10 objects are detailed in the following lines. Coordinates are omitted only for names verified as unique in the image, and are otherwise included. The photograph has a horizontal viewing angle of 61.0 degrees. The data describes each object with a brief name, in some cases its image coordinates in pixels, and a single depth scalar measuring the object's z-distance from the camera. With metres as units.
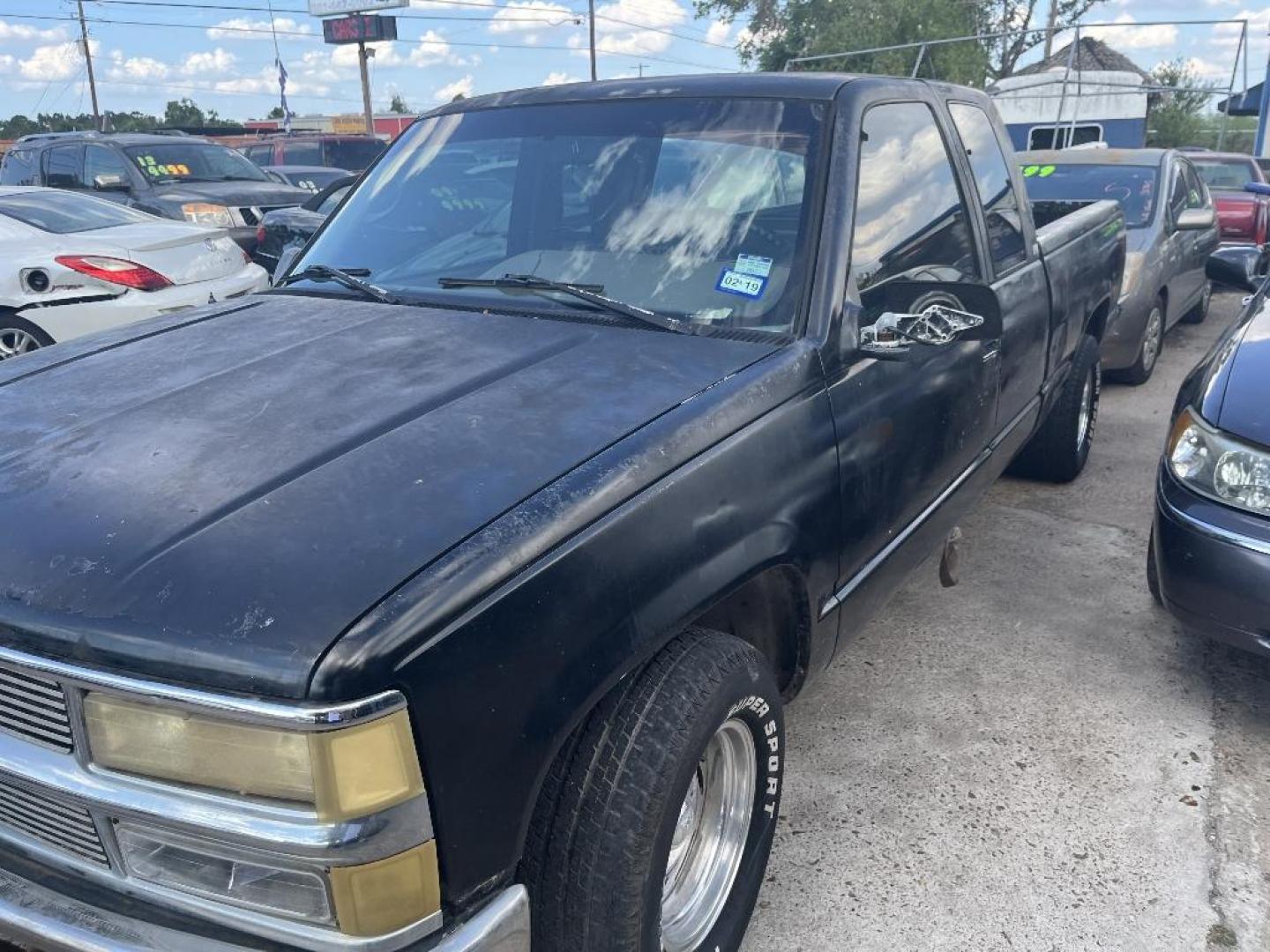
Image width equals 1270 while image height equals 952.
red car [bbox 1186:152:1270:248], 11.77
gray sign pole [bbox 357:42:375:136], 32.53
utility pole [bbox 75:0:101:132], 43.12
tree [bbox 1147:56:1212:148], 32.69
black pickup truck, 1.51
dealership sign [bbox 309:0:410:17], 36.75
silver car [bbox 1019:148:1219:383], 6.64
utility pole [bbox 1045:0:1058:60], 36.84
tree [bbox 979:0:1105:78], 36.41
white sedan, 6.47
